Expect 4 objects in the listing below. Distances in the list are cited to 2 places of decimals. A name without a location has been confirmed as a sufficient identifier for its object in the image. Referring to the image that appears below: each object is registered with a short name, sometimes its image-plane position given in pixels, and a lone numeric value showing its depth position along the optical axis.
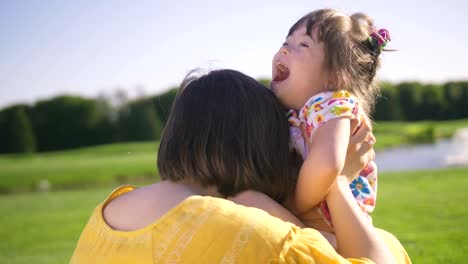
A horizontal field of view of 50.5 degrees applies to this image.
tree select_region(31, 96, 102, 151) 50.12
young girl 2.08
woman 1.53
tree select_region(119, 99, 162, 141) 50.12
